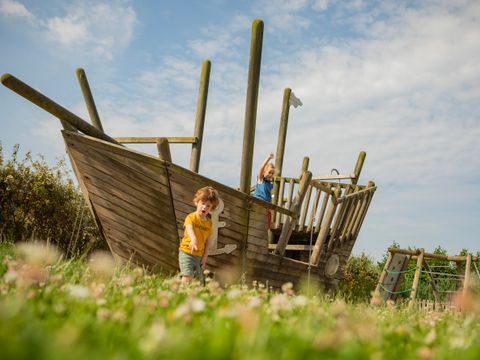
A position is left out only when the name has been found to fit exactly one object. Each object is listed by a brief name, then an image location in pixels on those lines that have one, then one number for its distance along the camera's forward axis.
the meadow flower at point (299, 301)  2.30
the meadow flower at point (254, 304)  2.12
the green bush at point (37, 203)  9.95
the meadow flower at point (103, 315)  1.76
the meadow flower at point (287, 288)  2.65
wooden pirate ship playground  5.52
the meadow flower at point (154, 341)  1.16
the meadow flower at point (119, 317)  1.75
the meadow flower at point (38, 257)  3.21
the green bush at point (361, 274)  14.56
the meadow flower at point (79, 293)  2.01
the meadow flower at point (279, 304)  2.21
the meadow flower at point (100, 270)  3.47
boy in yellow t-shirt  5.34
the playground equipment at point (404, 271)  9.11
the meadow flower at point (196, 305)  1.73
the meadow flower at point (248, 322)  1.24
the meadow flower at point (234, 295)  2.59
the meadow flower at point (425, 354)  1.50
